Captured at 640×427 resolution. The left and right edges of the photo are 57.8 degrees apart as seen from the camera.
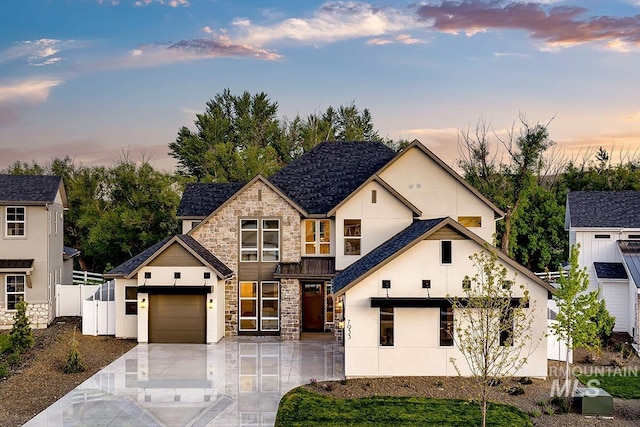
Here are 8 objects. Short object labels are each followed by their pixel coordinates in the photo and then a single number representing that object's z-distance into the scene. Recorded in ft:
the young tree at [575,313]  49.26
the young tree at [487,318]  37.45
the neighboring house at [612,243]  76.13
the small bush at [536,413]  43.73
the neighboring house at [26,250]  79.66
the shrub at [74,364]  57.36
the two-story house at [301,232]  74.08
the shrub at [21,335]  65.36
